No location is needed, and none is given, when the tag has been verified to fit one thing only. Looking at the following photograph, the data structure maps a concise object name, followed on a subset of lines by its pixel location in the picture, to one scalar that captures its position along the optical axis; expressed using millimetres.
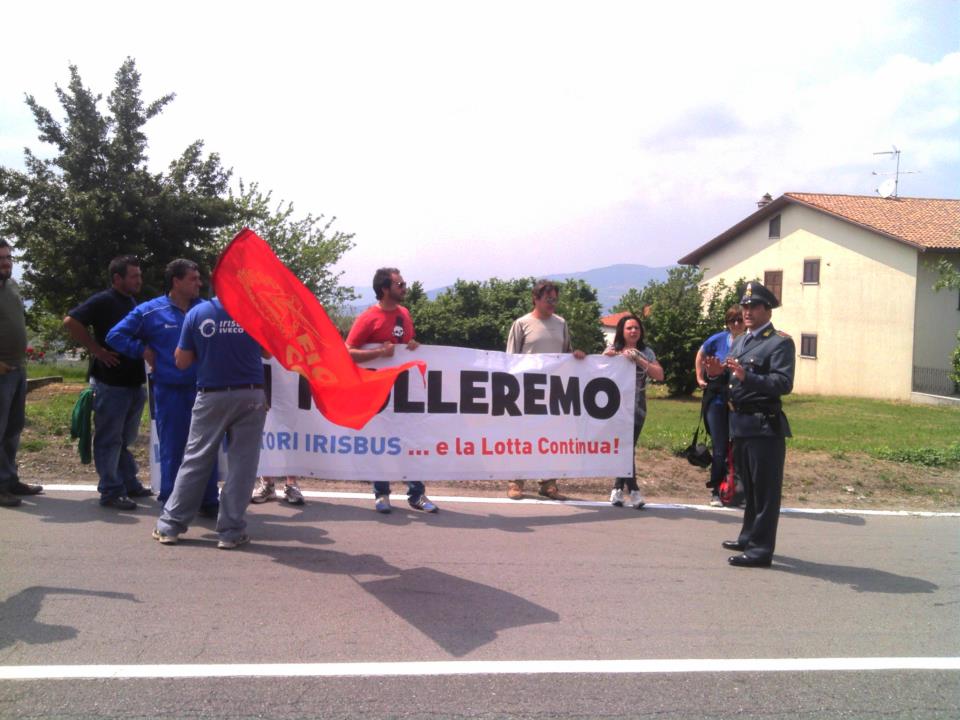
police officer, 5750
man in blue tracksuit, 6199
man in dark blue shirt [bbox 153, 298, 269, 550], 5535
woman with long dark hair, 7750
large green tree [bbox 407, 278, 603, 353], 40312
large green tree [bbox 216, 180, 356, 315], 29359
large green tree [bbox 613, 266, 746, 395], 28938
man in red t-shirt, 7039
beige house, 31672
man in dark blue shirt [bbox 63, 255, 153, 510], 6602
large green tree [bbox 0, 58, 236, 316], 13789
